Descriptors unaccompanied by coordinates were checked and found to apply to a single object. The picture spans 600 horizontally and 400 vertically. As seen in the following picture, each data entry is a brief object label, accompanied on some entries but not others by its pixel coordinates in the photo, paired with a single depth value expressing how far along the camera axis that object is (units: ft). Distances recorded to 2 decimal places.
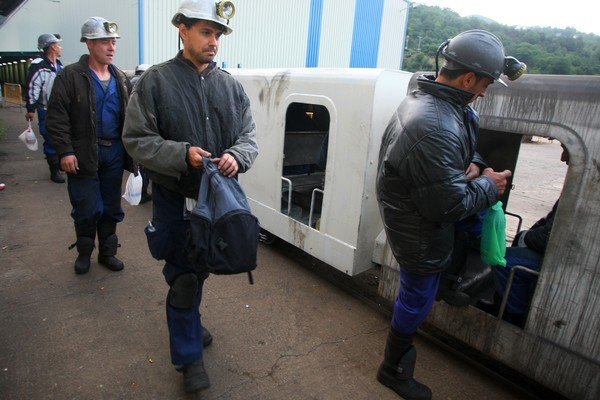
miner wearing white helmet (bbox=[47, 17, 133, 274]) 10.55
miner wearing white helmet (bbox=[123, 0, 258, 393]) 6.70
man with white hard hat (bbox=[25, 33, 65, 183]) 19.39
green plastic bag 7.43
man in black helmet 6.38
